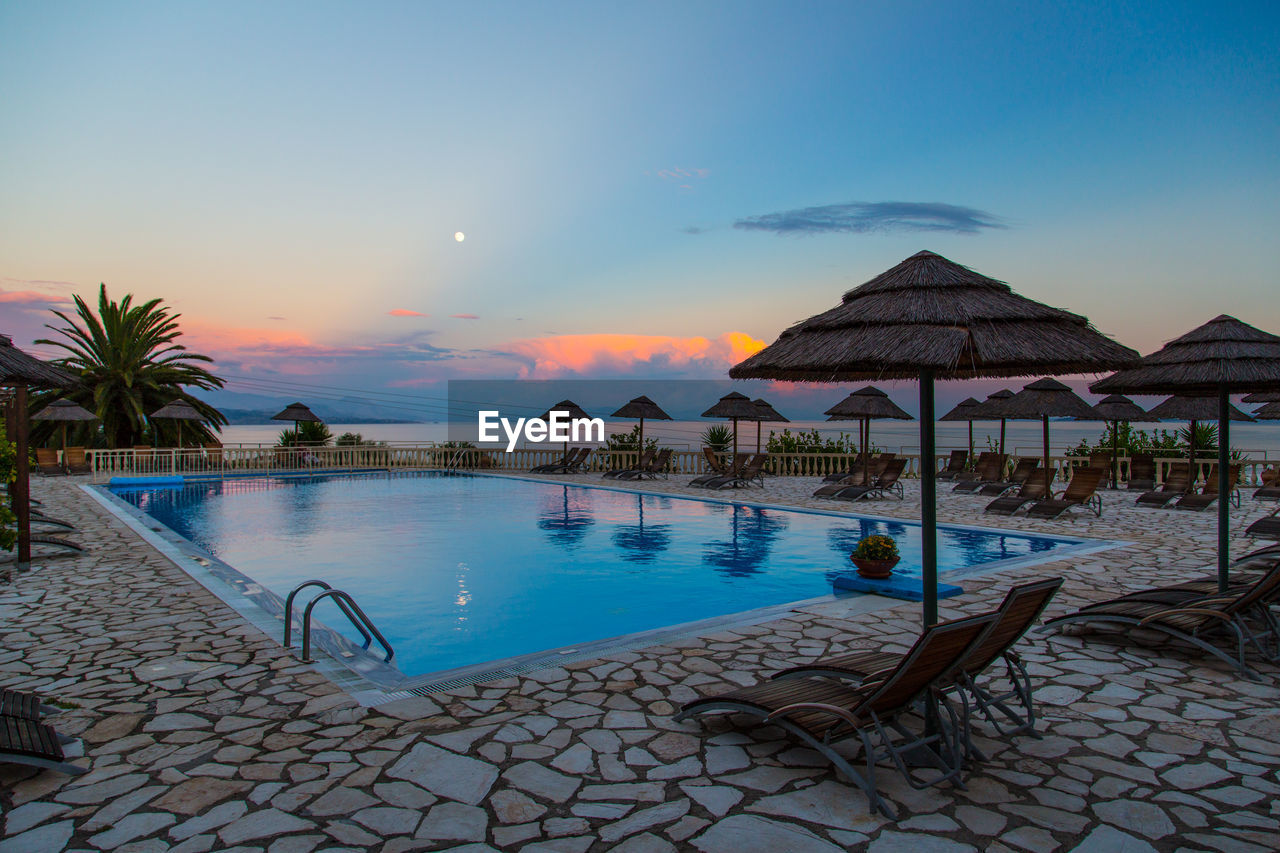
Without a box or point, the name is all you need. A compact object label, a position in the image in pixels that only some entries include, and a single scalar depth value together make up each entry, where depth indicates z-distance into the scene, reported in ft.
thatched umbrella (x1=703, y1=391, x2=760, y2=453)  62.54
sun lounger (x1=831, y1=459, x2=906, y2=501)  48.49
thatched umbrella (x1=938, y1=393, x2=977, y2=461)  59.22
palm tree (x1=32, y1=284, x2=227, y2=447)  79.56
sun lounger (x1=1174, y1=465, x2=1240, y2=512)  42.24
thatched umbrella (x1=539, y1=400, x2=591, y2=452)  73.31
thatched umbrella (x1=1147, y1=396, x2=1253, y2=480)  47.52
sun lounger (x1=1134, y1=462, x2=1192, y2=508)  44.19
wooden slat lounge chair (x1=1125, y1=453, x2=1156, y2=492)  53.26
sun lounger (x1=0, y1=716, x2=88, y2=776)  9.27
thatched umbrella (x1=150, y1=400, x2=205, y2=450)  72.90
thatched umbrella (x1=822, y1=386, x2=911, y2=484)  54.75
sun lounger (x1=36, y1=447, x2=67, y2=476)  67.31
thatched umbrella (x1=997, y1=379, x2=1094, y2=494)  45.75
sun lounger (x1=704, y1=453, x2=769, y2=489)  57.67
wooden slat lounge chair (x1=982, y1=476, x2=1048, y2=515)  40.70
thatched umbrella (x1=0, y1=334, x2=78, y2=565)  22.57
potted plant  22.33
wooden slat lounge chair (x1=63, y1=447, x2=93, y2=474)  69.56
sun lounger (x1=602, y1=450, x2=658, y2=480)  65.26
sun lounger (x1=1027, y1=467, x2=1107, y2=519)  38.58
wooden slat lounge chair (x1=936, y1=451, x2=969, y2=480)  60.54
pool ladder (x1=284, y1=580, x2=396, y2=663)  15.25
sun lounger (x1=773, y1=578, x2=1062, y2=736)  10.06
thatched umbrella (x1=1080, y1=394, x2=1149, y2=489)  53.52
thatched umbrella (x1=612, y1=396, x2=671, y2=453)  69.05
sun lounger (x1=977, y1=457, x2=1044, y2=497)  48.33
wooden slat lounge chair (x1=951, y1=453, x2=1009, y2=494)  52.31
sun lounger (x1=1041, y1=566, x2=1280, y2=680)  14.34
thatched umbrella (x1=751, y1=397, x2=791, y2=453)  63.09
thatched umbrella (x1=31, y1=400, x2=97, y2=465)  67.51
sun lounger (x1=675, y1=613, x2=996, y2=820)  9.12
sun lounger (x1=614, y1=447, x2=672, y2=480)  64.44
